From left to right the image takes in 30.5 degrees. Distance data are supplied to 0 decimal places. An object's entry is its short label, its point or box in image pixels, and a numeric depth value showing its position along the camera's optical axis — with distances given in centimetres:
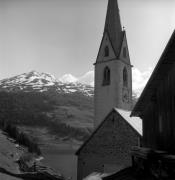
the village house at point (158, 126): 996
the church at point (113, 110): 2227
